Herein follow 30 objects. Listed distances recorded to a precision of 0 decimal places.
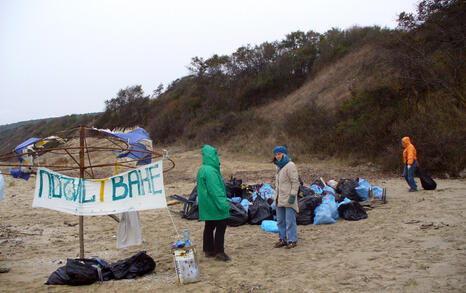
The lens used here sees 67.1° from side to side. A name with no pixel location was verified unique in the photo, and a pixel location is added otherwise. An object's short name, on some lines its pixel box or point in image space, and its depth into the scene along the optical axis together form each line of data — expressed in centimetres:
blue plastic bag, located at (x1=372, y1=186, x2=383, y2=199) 885
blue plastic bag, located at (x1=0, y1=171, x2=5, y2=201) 514
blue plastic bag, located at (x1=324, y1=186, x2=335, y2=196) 882
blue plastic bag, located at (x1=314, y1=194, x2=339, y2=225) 734
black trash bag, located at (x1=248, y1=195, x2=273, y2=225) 775
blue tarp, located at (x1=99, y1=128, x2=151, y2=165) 599
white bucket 459
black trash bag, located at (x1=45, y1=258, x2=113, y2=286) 461
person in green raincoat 524
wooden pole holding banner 496
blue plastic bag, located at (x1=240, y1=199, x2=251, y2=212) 826
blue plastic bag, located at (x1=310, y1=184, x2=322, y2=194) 880
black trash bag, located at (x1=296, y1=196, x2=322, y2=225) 752
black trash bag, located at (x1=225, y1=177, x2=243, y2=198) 952
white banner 479
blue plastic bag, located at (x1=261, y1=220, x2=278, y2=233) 720
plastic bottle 478
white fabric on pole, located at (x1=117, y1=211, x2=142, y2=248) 560
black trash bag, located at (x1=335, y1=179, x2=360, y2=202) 873
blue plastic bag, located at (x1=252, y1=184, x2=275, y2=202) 878
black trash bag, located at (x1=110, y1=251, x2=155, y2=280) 491
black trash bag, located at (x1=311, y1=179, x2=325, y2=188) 948
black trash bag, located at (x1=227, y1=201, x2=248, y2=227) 781
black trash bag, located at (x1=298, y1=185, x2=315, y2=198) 828
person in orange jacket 926
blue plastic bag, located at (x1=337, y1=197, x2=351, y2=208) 780
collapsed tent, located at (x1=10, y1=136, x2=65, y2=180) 564
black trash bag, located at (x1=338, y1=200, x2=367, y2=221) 746
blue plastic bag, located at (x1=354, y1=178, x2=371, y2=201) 870
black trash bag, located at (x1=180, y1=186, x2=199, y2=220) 870
